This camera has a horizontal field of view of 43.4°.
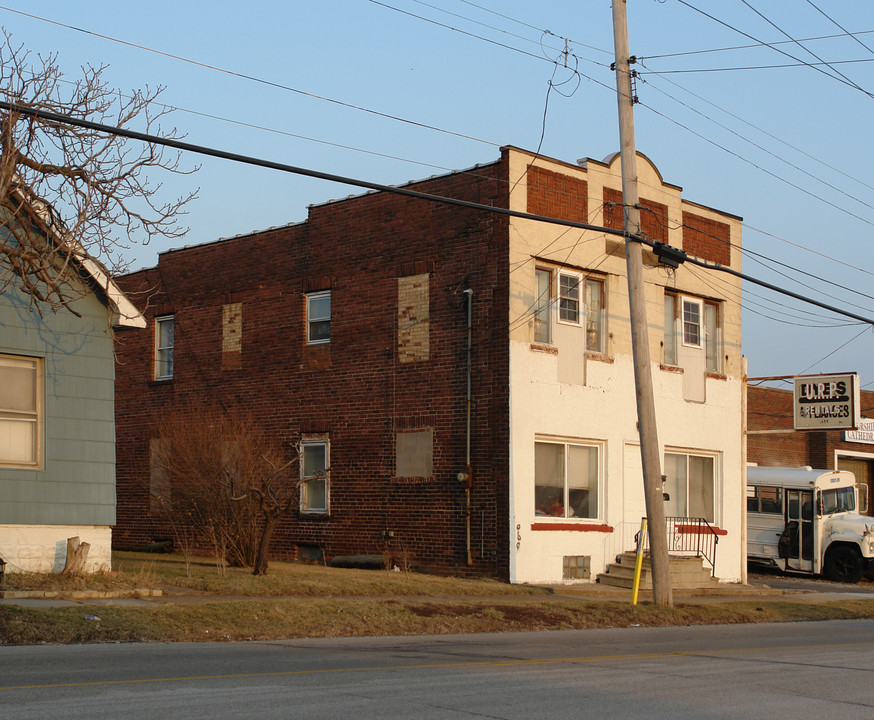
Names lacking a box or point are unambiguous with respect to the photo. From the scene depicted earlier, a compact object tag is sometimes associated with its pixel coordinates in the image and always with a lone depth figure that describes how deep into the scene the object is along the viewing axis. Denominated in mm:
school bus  29875
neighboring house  16922
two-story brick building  22141
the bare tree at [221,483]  21188
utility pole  18078
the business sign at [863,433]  40884
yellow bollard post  18648
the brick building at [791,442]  38312
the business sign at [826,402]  29359
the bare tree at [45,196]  14469
